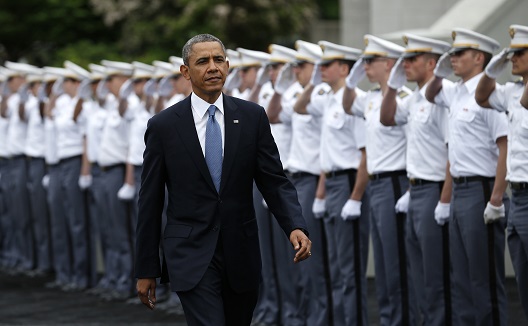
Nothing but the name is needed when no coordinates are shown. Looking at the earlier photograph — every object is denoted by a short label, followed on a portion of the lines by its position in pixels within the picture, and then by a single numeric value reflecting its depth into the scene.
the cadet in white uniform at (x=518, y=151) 16.70
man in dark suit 13.74
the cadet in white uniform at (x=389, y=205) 19.62
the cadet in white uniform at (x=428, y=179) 18.75
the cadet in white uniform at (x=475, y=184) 17.80
